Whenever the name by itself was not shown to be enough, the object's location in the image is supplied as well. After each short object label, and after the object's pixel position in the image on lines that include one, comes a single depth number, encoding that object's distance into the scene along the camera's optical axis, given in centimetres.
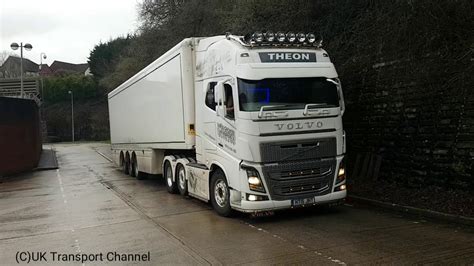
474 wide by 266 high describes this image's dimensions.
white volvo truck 859
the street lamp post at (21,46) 3016
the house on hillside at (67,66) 11066
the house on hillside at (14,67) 6648
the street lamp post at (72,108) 6656
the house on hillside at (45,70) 8980
